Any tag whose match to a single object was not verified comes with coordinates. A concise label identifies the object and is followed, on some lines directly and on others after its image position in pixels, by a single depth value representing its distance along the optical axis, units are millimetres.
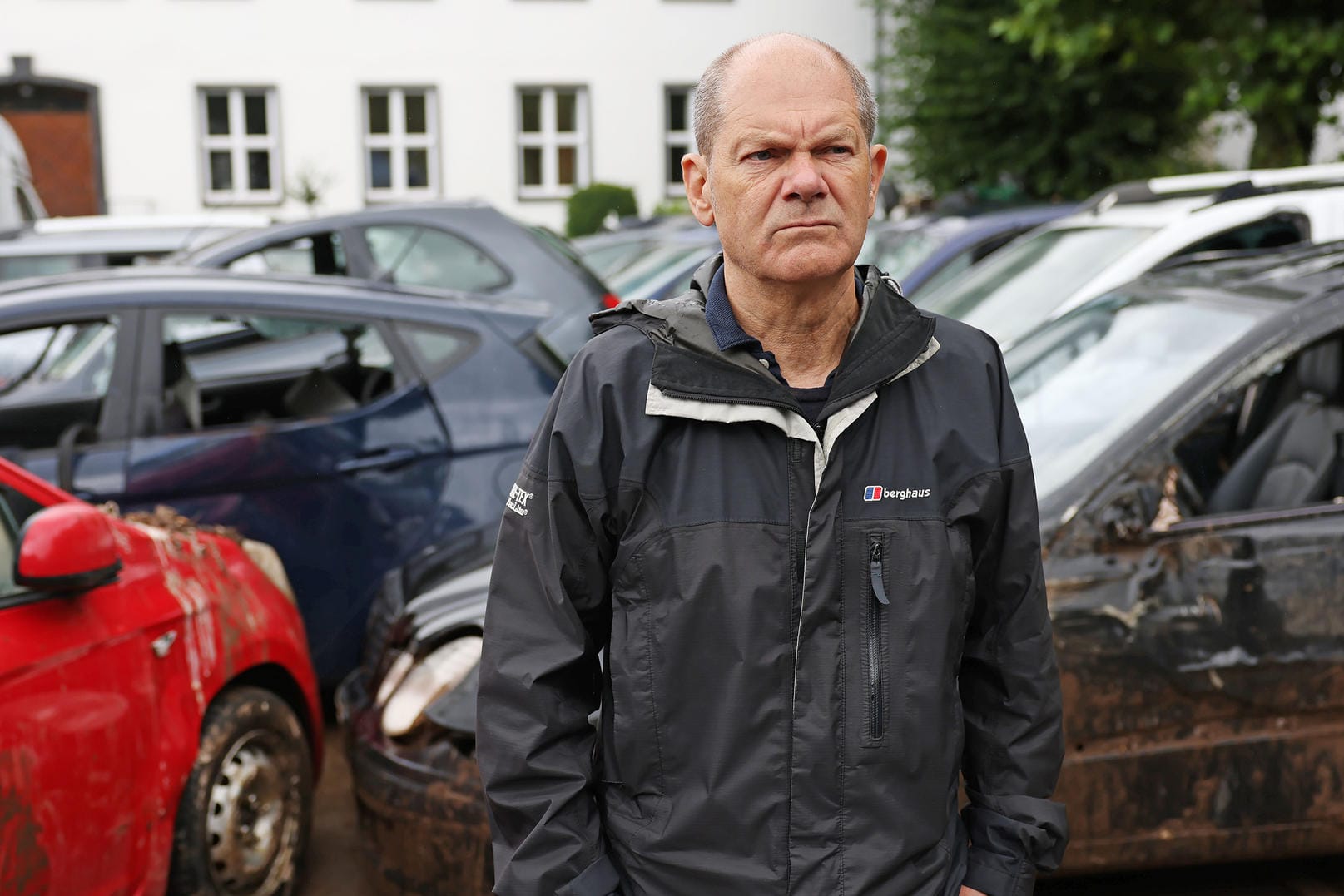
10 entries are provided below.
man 1852
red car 2963
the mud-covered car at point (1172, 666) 3285
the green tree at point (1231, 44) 11758
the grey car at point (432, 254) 7070
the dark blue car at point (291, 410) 4953
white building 25109
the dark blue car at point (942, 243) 8086
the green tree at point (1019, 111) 19047
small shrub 25234
